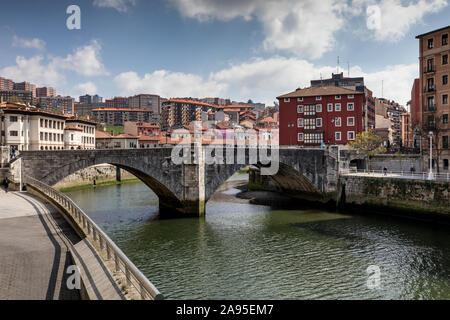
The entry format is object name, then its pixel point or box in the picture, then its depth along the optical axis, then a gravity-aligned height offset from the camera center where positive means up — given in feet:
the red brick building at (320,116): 223.10 +26.44
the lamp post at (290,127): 237.66 +19.91
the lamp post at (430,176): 116.82 -8.00
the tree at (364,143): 187.11 +6.09
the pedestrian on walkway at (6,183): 92.32 -6.62
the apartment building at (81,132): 222.89 +18.27
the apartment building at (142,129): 343.26 +31.75
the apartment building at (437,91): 165.17 +31.26
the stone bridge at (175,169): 100.73 -4.23
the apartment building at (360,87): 273.54 +76.44
